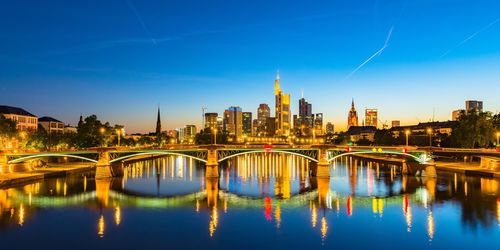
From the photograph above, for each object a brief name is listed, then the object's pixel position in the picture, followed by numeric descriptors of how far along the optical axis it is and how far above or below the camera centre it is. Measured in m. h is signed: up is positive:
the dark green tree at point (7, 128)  100.81 +3.09
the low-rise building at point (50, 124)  175.59 +6.73
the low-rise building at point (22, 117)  134.38 +7.77
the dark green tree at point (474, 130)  104.81 +1.79
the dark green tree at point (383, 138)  156.00 -0.18
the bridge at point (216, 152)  83.38 -2.61
